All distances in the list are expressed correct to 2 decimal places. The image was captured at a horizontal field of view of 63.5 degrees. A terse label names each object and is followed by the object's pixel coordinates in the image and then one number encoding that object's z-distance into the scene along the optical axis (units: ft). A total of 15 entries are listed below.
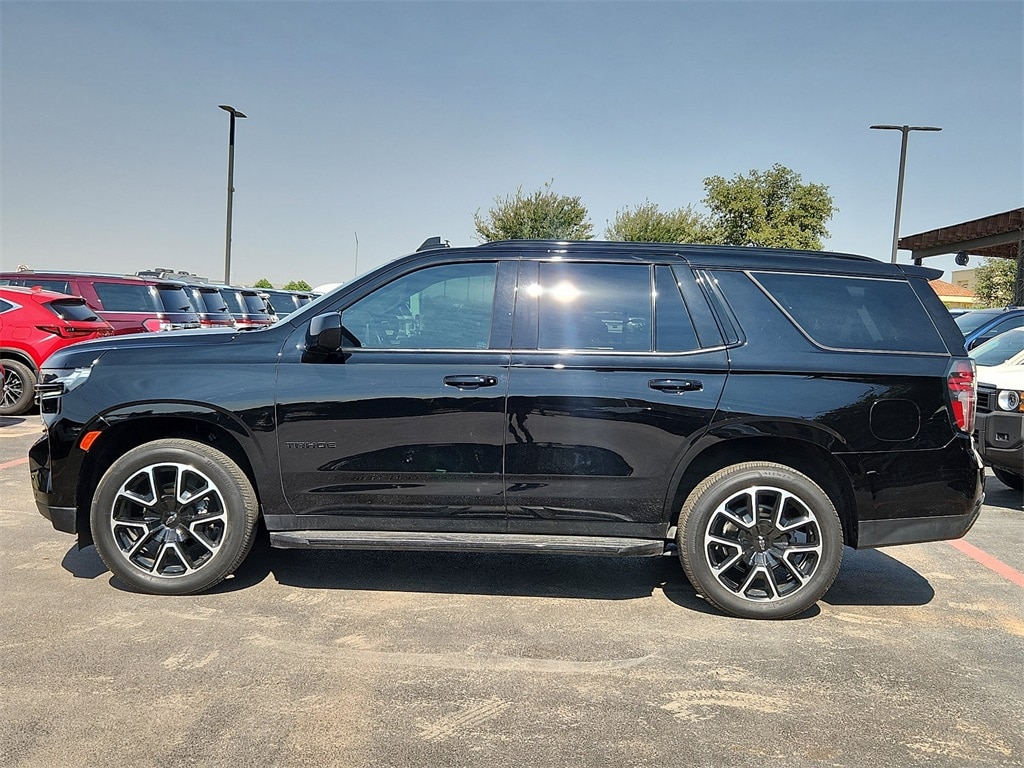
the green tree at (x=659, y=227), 110.18
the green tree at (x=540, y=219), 118.01
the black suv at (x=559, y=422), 13.35
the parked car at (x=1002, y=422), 20.35
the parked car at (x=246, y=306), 56.95
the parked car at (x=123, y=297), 40.34
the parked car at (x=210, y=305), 46.52
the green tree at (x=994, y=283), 128.15
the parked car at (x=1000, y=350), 25.98
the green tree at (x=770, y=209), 103.09
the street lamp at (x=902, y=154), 76.64
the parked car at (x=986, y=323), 37.55
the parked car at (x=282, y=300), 74.03
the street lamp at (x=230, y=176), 74.28
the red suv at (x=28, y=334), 35.60
